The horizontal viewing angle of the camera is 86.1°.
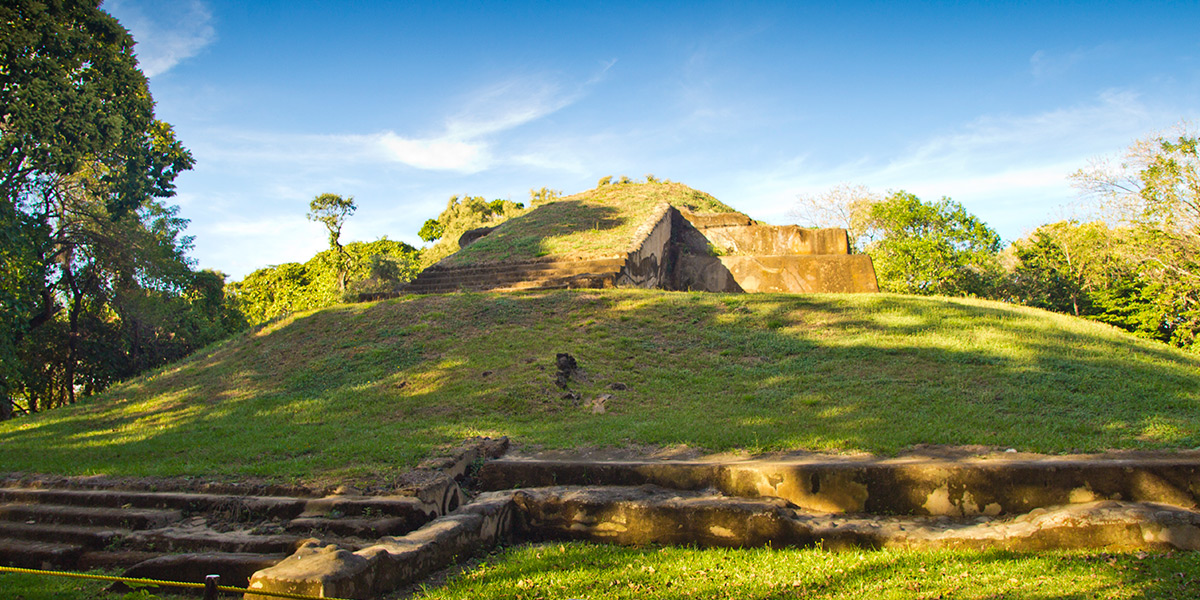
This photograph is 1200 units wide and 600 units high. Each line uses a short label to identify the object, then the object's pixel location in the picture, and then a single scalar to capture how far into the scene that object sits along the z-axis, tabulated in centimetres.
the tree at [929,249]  2670
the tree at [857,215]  3490
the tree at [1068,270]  2484
